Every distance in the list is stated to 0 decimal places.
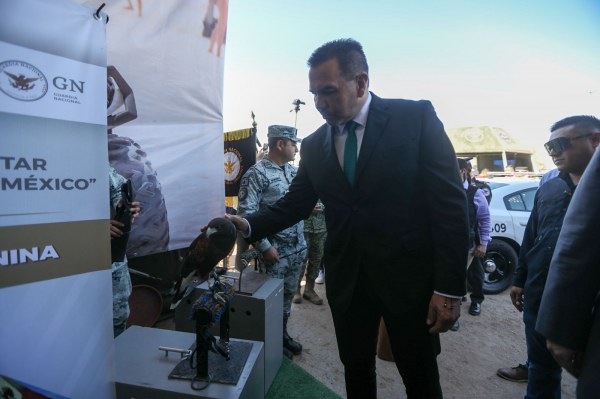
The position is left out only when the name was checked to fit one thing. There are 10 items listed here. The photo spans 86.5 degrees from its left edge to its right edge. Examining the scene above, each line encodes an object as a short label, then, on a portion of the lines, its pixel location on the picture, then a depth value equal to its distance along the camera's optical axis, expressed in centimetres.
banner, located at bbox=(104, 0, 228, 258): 262
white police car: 477
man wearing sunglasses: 181
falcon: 148
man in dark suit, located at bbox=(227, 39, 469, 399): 136
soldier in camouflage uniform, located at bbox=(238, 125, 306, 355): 287
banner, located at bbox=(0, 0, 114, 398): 102
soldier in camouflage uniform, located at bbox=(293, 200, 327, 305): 399
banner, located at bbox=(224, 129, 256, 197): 410
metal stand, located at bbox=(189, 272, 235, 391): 152
